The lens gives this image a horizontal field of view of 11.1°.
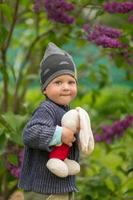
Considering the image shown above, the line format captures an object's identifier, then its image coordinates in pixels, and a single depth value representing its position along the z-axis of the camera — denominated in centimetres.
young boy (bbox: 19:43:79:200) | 283
